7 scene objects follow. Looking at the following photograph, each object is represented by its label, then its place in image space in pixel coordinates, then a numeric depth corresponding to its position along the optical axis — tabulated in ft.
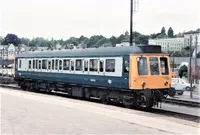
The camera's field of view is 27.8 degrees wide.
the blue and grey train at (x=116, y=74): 60.54
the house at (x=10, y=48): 364.85
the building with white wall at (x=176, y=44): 446.60
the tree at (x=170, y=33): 566.44
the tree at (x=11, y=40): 423.64
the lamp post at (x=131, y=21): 97.90
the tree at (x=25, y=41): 550.69
